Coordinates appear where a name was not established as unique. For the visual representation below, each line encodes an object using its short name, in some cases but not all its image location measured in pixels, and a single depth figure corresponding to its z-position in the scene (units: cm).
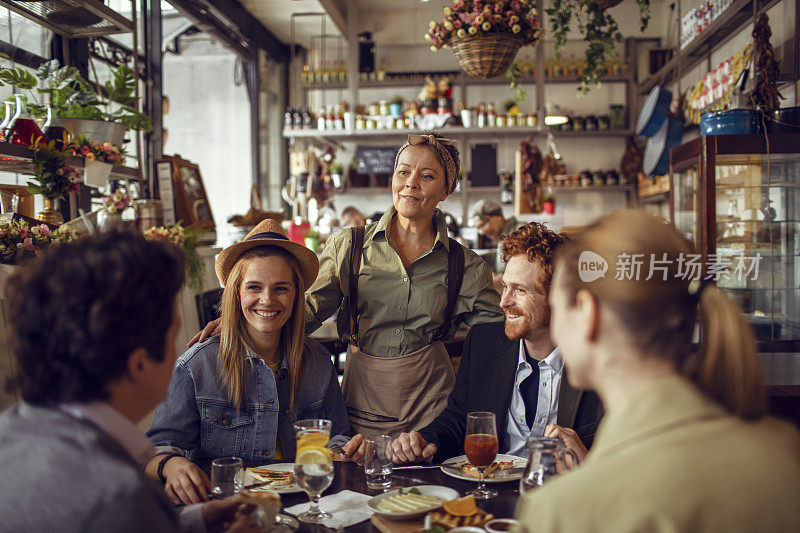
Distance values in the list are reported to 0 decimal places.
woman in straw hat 208
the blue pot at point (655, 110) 554
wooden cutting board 140
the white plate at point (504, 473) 171
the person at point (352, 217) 743
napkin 147
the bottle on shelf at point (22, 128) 280
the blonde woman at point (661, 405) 79
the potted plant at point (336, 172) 755
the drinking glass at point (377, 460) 172
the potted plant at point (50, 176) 291
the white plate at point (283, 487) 164
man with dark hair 92
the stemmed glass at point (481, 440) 169
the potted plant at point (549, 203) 746
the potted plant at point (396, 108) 747
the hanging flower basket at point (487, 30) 404
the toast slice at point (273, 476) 171
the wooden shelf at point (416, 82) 872
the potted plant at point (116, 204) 355
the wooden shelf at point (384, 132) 663
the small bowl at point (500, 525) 137
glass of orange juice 151
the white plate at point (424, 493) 145
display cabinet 406
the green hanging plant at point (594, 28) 388
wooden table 150
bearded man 205
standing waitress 263
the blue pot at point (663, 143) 573
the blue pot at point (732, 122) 401
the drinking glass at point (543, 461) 136
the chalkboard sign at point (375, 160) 845
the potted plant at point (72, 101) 328
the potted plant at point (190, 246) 396
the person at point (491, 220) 627
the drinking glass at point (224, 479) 158
